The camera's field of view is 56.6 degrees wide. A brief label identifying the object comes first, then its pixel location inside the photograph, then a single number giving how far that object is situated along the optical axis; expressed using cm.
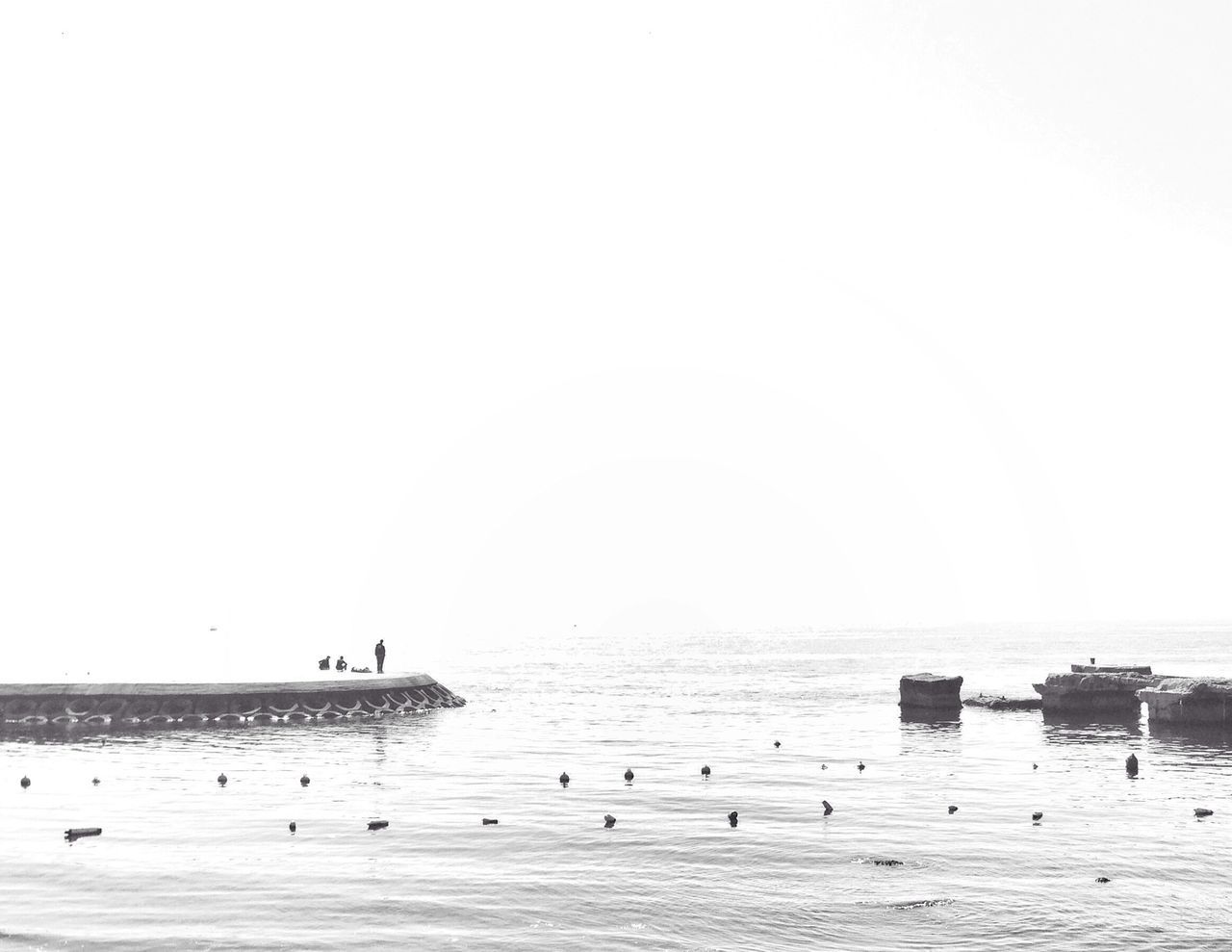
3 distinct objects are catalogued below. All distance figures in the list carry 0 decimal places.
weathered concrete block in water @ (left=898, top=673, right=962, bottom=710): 7244
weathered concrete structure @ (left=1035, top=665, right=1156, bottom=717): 6931
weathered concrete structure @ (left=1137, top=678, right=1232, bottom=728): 6025
